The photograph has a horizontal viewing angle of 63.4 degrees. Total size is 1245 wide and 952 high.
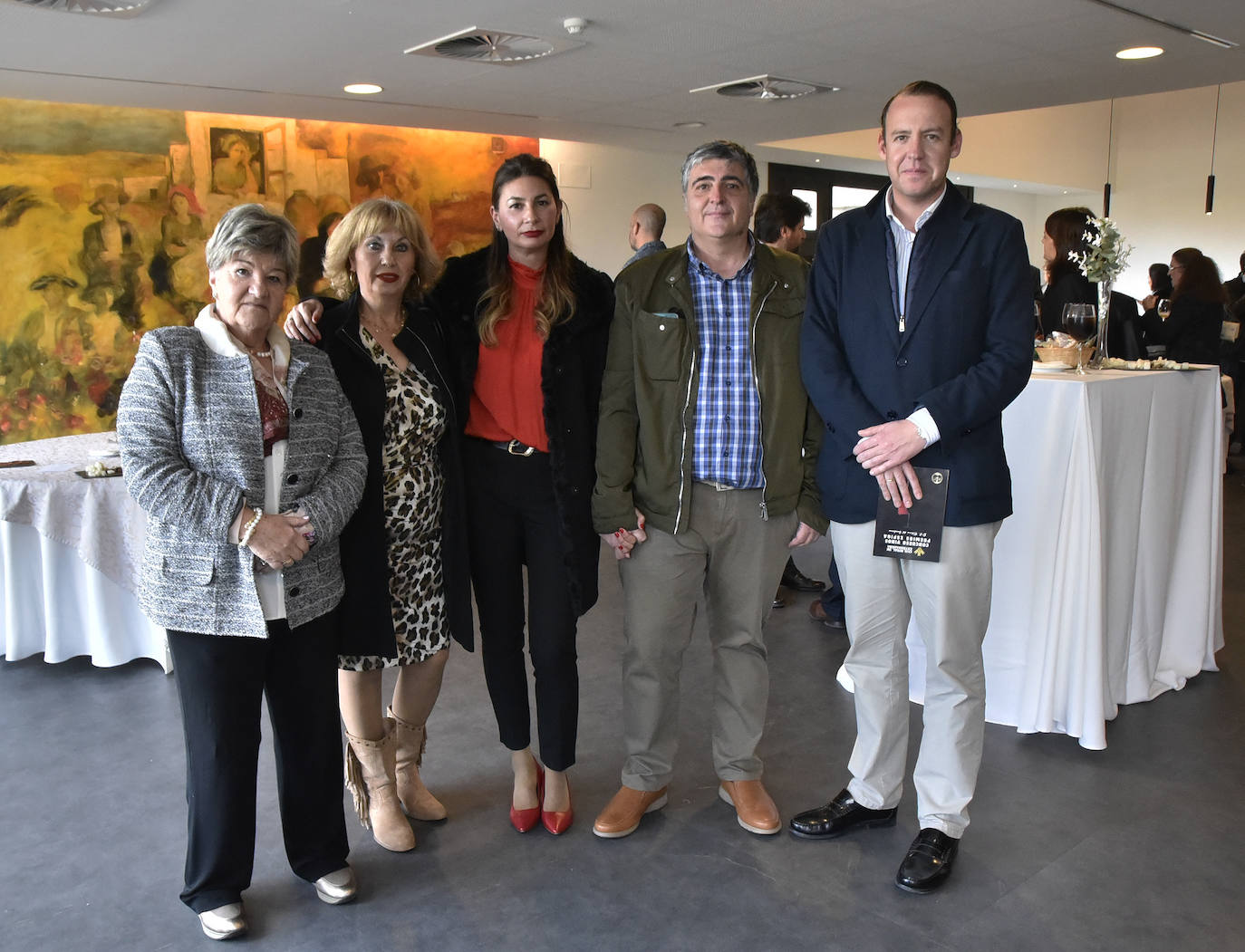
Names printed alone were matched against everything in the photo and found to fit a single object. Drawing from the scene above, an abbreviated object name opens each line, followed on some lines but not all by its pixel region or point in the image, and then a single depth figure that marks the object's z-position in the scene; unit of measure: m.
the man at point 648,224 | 5.93
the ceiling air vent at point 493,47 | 4.93
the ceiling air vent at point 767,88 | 6.01
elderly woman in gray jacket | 2.17
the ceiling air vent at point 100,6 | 4.05
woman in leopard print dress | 2.53
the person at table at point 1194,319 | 7.99
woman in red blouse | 2.63
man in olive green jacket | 2.63
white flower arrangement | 3.87
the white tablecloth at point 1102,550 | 3.36
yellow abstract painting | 6.73
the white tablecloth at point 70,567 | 4.01
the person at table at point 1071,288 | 4.61
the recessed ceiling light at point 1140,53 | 5.18
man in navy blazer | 2.43
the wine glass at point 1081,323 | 3.68
